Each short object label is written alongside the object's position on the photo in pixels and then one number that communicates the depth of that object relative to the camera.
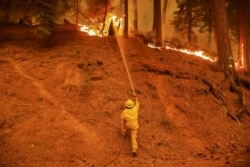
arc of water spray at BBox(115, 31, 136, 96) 14.26
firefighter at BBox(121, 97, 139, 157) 11.22
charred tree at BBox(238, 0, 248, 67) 22.31
